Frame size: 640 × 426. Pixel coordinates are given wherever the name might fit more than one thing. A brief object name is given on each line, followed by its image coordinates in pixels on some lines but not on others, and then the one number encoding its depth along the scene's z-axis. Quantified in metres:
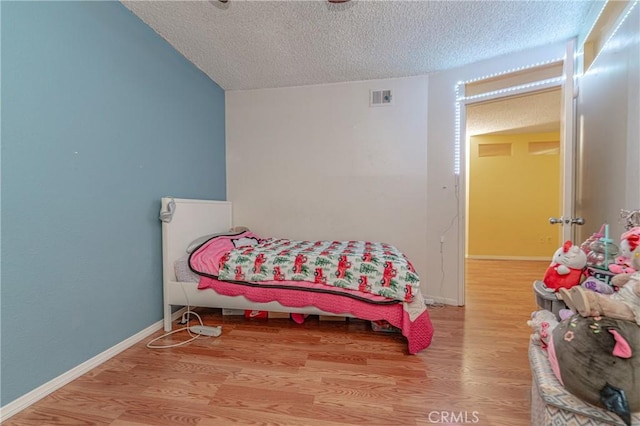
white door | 1.61
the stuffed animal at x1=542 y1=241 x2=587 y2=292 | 1.18
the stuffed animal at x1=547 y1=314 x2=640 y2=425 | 0.69
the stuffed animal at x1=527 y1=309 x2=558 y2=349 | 1.06
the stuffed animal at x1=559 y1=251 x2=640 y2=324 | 0.73
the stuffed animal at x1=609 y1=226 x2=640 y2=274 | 0.92
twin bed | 1.75
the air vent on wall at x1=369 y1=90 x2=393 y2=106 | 2.75
